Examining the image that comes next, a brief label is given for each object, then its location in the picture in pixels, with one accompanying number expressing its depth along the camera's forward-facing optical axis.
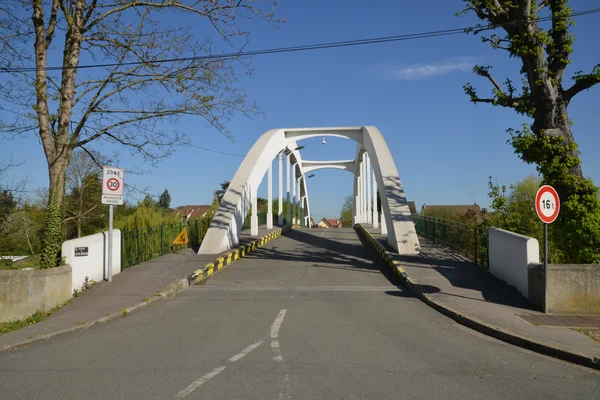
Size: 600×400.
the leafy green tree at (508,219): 15.52
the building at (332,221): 132.73
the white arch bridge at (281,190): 18.20
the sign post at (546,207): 8.73
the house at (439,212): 26.53
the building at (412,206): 77.04
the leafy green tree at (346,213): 108.00
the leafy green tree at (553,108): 10.88
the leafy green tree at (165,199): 72.03
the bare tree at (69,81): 11.25
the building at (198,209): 85.54
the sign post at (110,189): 11.97
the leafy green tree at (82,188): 28.05
